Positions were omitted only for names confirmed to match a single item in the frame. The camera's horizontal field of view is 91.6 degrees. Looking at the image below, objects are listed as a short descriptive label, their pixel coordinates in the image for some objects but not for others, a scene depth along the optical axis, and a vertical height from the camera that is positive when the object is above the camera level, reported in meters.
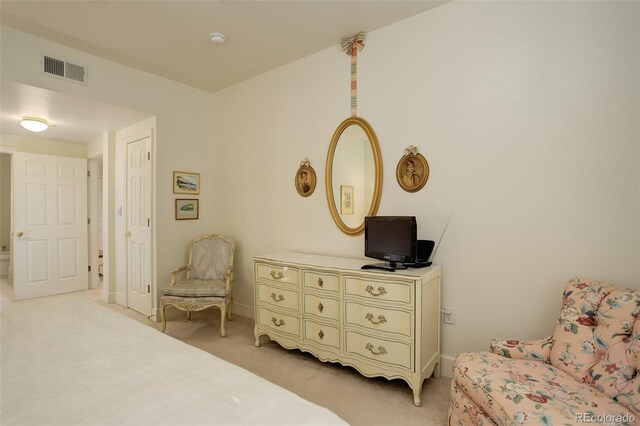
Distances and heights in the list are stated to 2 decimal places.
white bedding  0.88 -0.58
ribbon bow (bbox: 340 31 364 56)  2.85 +1.55
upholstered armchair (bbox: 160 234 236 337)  3.22 -0.81
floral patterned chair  1.31 -0.82
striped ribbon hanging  2.90 +1.38
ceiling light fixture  3.70 +1.04
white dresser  2.10 -0.79
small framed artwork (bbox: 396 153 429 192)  2.55 +0.32
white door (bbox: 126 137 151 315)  3.81 -0.19
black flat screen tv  2.18 -0.21
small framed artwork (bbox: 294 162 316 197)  3.25 +0.32
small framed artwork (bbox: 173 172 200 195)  3.87 +0.35
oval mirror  2.81 +0.34
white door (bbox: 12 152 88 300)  4.36 -0.21
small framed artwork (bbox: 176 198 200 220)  3.91 +0.02
